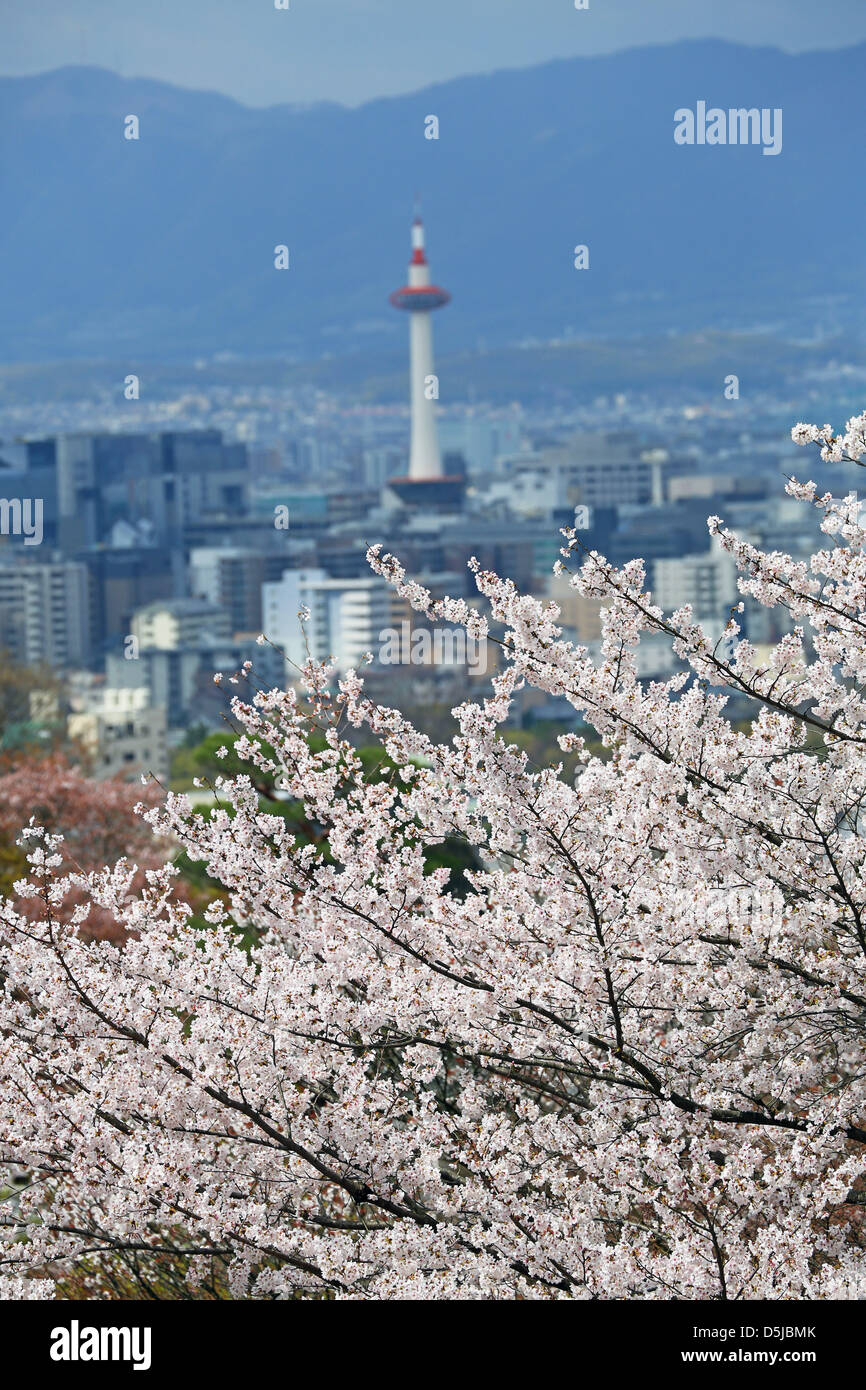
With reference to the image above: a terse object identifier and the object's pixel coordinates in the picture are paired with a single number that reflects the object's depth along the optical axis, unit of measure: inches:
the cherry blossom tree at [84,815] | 1017.5
